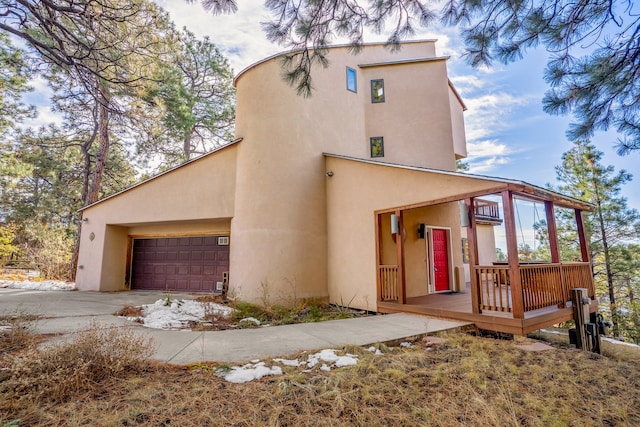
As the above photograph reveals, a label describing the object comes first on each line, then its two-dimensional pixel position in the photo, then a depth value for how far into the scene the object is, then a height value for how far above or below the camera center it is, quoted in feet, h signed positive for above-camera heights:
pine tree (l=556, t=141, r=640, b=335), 47.11 +6.63
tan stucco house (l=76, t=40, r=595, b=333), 20.77 +4.45
